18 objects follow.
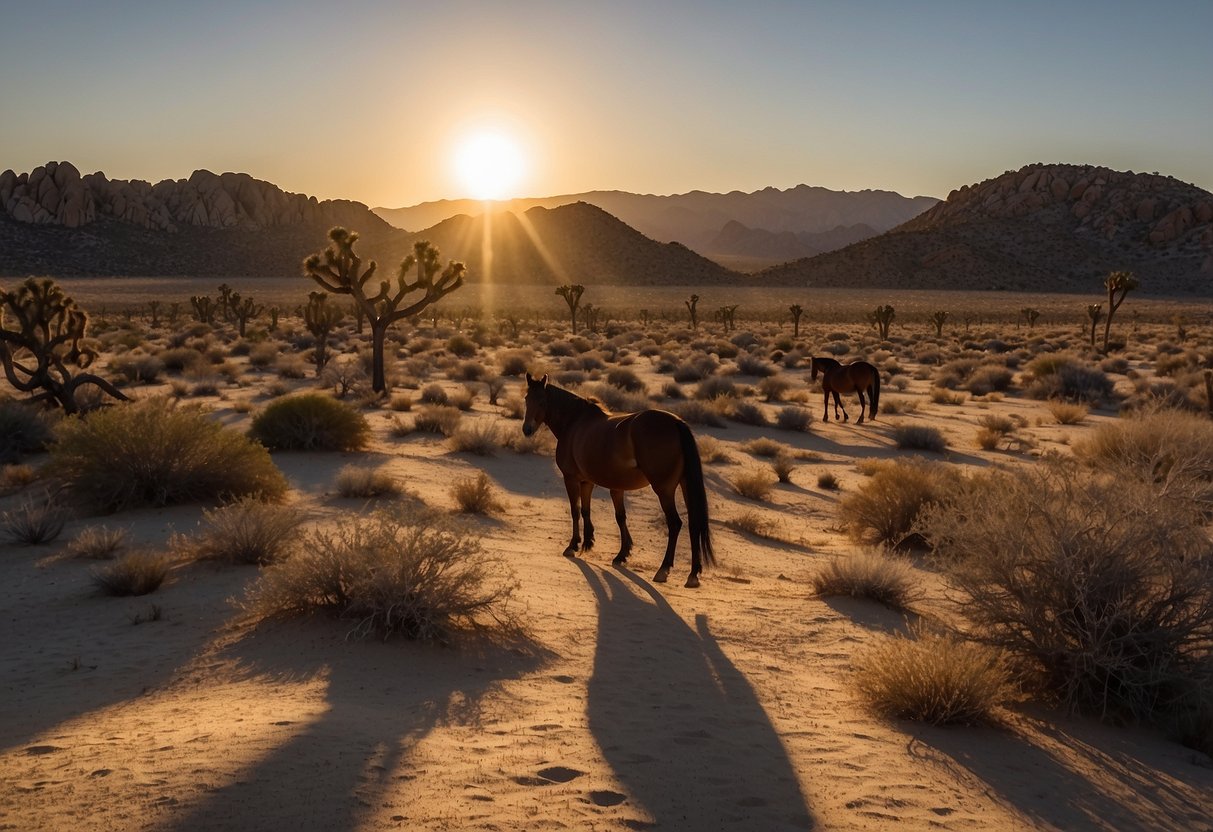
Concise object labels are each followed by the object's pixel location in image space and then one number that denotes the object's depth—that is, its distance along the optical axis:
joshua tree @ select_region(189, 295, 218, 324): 49.53
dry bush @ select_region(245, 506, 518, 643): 6.69
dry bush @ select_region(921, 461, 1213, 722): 6.03
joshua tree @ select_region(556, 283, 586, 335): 50.34
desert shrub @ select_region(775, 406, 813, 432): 20.11
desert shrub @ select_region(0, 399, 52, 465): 13.57
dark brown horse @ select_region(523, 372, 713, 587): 8.44
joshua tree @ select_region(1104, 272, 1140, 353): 39.25
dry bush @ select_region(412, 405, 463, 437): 17.09
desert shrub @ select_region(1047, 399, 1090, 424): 21.00
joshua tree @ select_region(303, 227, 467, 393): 23.60
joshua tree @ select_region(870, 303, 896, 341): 45.88
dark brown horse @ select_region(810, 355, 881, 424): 20.94
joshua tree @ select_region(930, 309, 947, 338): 50.52
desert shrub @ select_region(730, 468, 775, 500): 13.95
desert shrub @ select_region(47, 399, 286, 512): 10.83
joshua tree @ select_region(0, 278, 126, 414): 15.61
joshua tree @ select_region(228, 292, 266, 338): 40.86
